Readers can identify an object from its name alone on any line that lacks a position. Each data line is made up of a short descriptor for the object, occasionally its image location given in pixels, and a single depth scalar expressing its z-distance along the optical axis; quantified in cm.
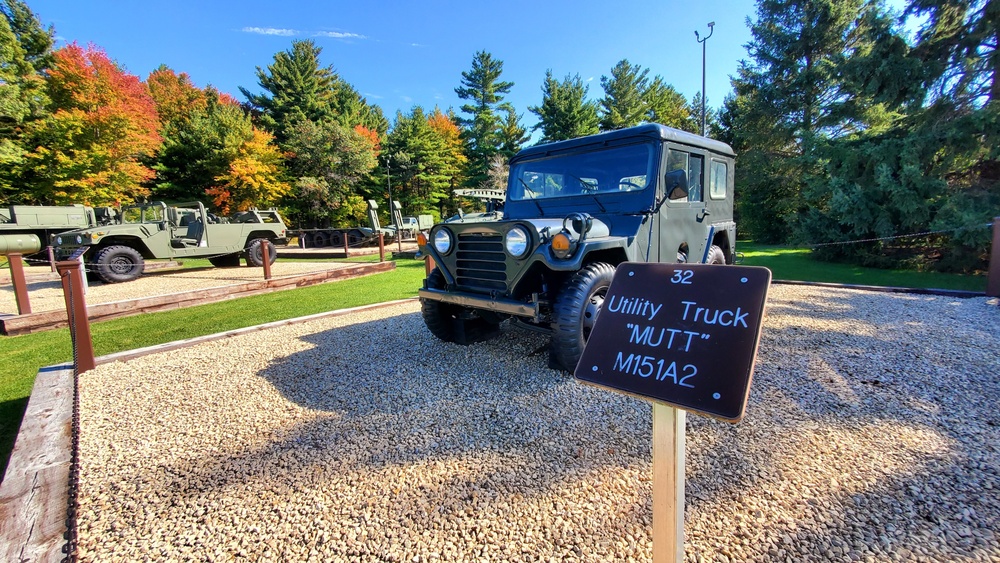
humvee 925
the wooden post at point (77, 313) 345
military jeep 300
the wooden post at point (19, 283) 546
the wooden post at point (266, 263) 793
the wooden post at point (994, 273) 548
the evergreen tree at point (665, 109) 2478
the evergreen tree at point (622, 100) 2389
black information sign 120
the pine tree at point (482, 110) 2700
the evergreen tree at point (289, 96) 2617
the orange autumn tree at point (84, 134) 1586
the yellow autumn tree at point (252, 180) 2139
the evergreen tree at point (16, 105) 1572
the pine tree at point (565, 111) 2283
